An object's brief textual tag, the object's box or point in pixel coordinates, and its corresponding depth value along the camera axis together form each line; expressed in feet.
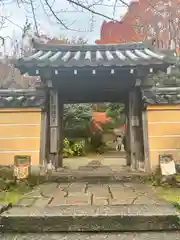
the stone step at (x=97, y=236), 11.55
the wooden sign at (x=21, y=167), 21.67
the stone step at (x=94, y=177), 22.93
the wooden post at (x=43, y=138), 23.17
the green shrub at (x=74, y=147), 46.61
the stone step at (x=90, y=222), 12.19
